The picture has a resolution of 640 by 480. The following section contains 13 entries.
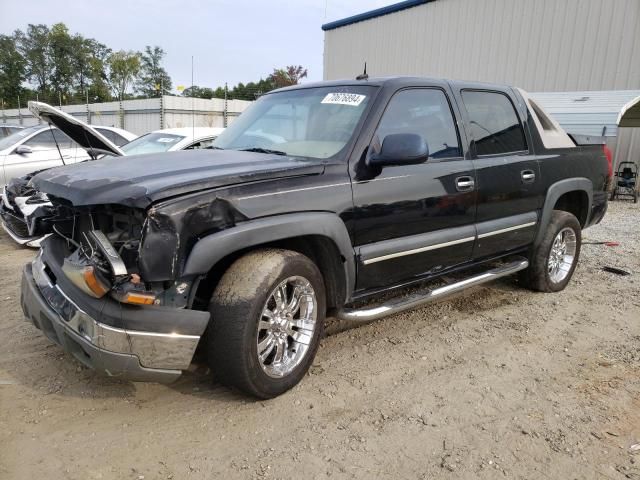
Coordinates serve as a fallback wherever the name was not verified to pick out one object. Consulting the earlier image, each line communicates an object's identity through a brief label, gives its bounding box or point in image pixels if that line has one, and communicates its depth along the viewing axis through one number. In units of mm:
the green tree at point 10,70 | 55497
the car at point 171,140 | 7188
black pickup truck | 2365
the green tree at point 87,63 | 62031
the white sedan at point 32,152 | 7871
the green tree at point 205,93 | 42188
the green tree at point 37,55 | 62531
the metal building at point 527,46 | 12477
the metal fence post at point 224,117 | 16578
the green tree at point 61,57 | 63281
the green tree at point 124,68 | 56031
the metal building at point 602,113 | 10125
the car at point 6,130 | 11695
